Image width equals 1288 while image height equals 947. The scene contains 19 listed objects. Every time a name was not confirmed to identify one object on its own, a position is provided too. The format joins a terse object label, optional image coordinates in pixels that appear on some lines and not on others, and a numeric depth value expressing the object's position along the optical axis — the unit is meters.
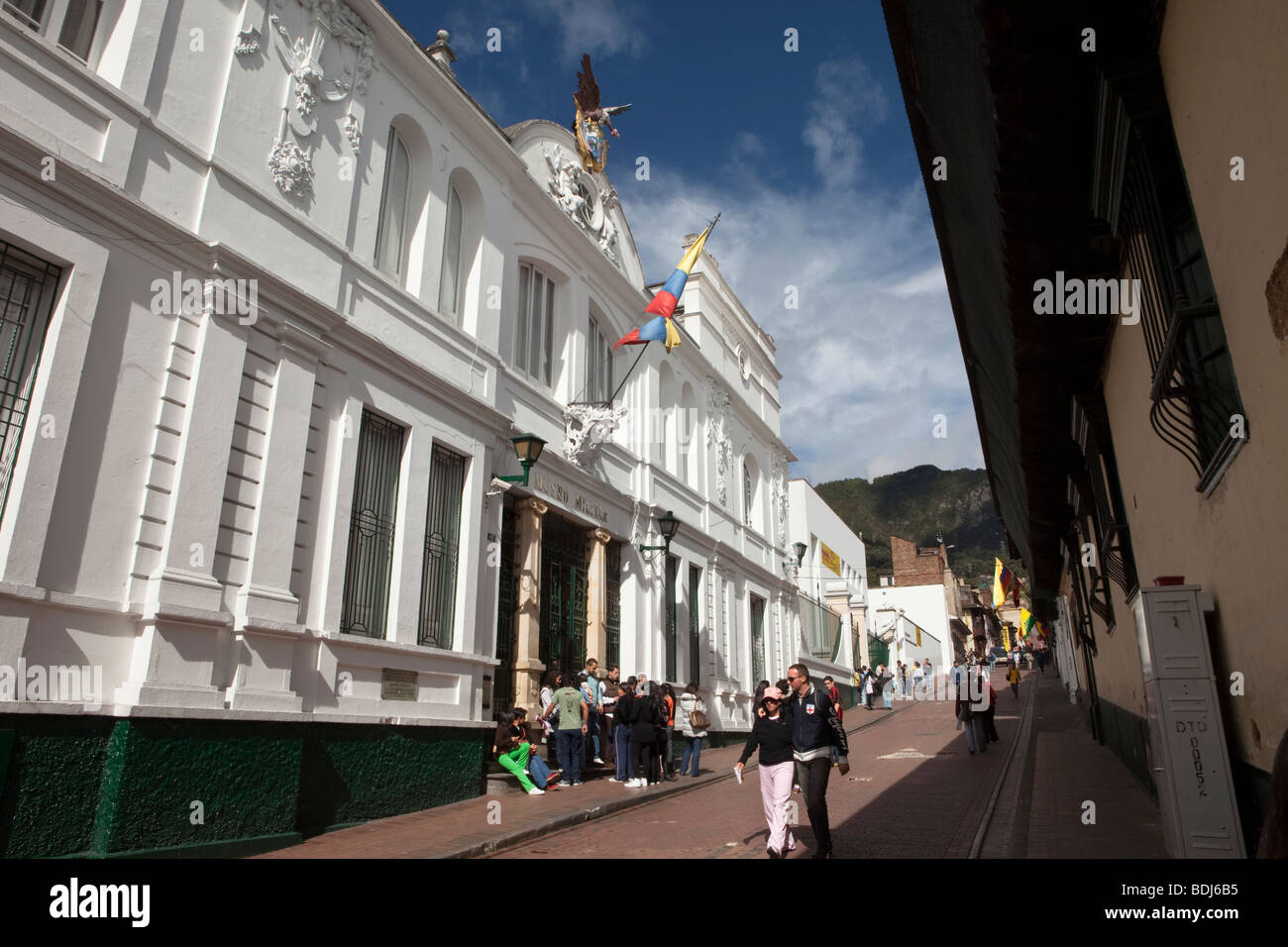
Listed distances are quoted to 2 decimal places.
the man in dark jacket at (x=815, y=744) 7.81
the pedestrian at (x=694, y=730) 15.05
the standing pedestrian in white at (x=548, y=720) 12.99
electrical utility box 5.01
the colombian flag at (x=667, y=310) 16.12
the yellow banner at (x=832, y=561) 37.22
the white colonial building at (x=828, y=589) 31.78
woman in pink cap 7.75
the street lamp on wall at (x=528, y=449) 12.88
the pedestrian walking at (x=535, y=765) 11.97
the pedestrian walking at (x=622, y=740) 13.35
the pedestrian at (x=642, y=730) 13.20
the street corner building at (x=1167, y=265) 3.68
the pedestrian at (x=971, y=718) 16.27
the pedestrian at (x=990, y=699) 17.06
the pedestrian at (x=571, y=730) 12.46
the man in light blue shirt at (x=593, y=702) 14.20
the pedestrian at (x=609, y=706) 14.13
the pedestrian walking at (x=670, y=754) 14.23
